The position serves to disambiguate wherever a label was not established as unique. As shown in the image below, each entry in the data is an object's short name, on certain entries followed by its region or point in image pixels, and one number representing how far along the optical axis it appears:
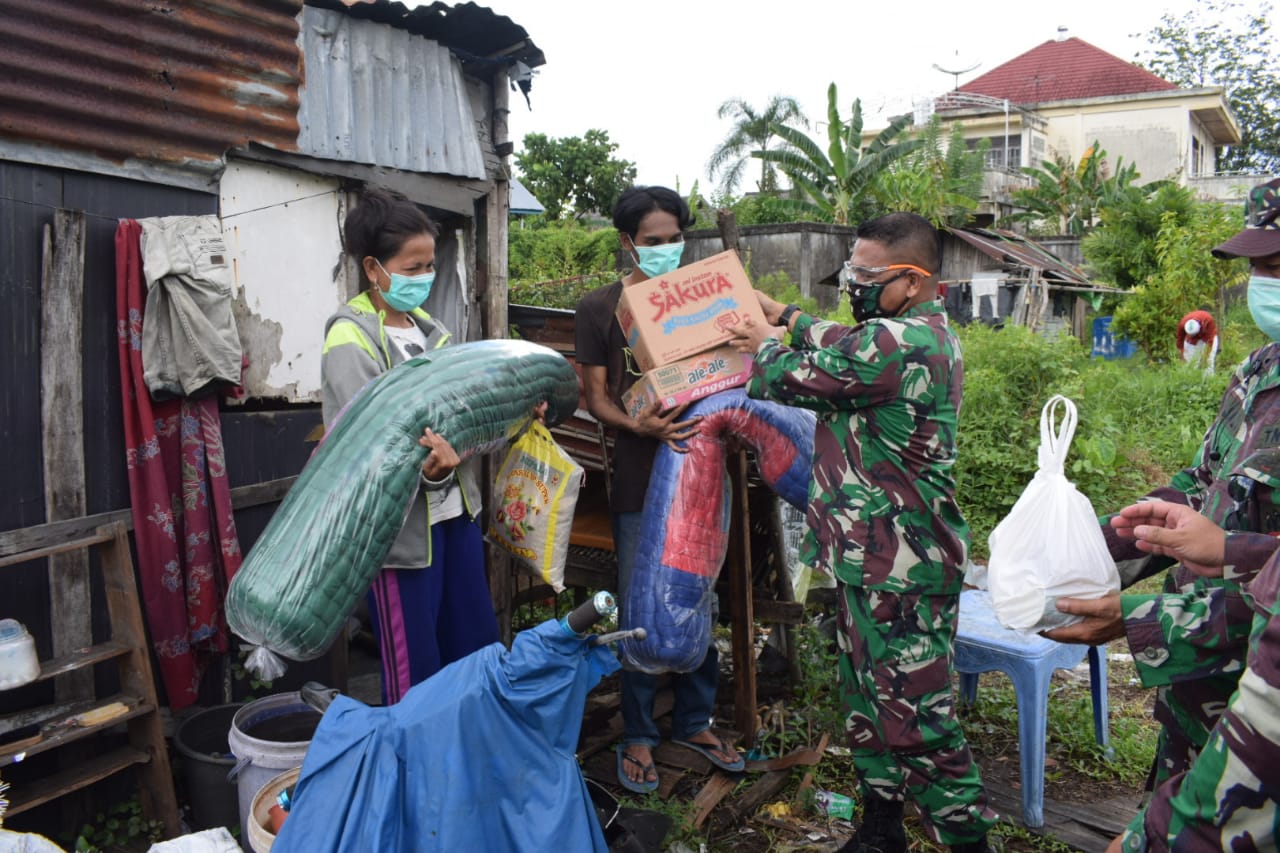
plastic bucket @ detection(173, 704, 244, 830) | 3.11
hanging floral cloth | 3.27
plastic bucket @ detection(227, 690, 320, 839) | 2.68
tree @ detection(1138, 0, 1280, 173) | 31.19
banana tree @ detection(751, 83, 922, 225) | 20.23
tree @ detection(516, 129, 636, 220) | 22.94
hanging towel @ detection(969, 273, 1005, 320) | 18.44
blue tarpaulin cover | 1.86
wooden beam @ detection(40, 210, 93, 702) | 3.12
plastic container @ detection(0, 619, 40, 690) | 2.75
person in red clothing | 11.44
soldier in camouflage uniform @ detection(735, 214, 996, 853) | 2.75
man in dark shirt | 3.34
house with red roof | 26.62
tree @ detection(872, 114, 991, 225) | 18.89
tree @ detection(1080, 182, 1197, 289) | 16.61
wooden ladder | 2.88
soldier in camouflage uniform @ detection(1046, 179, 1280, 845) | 1.71
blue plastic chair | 3.37
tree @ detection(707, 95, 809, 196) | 22.12
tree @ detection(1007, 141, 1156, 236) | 23.67
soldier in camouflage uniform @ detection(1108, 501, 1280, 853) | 1.25
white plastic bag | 1.91
